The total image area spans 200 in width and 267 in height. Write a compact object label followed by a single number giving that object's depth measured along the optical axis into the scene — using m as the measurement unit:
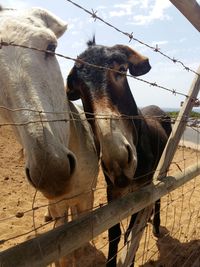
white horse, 1.16
